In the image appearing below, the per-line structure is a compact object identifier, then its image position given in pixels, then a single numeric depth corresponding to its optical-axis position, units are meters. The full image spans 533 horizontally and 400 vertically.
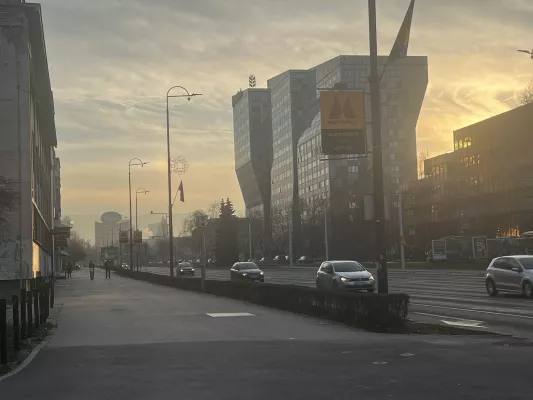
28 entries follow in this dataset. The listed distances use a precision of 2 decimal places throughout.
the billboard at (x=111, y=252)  119.59
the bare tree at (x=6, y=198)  19.85
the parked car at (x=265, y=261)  112.81
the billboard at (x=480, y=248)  67.62
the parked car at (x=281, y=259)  114.57
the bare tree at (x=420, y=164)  123.56
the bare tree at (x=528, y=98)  81.81
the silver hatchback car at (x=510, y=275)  26.16
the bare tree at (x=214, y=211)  162.99
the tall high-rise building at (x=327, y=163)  96.39
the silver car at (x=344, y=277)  28.75
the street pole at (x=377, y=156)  16.48
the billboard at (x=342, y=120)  16.47
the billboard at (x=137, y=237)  69.34
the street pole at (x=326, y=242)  86.03
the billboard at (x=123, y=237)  81.22
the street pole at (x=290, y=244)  98.00
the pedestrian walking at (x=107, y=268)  70.69
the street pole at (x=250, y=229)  124.30
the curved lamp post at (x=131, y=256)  75.25
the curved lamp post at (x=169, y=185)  47.22
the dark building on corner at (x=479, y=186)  79.94
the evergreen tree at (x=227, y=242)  118.58
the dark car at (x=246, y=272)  43.56
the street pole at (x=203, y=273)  33.91
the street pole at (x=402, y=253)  63.81
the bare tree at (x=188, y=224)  169.05
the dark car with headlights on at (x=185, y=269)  73.88
